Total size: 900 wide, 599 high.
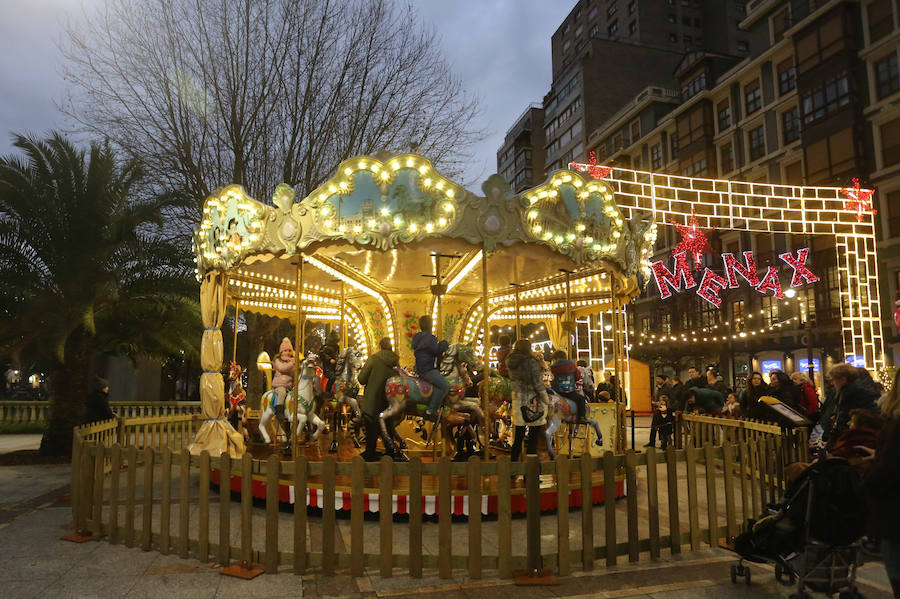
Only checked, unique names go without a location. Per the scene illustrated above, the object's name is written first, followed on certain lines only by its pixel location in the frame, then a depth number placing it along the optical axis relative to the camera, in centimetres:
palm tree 1161
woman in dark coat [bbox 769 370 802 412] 952
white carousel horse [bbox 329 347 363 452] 945
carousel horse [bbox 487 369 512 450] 970
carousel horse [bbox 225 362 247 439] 1291
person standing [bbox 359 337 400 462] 809
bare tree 1458
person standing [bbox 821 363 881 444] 621
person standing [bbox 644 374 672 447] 1305
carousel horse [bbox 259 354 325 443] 925
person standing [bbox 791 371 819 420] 972
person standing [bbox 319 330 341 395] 1059
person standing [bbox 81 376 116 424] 1097
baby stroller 392
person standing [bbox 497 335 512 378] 978
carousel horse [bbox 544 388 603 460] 799
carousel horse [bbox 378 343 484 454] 815
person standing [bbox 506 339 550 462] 761
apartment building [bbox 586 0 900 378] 2542
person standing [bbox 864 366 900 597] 303
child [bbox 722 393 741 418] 1243
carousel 722
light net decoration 1339
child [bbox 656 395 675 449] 1282
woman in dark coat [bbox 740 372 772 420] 1023
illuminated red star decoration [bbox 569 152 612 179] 1322
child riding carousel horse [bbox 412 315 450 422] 816
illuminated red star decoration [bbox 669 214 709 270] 1424
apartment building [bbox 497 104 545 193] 6688
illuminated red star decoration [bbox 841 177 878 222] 1453
